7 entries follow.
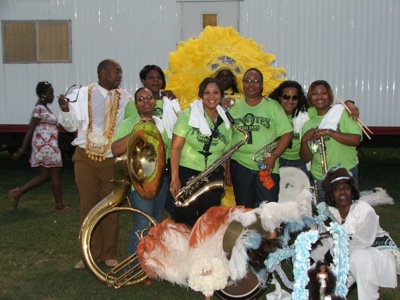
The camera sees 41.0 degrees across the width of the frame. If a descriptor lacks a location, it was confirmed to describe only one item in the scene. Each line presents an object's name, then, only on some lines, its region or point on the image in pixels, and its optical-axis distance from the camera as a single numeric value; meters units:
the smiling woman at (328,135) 4.53
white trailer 9.25
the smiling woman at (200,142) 4.36
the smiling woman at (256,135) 4.63
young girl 7.18
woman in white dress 3.66
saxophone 4.37
